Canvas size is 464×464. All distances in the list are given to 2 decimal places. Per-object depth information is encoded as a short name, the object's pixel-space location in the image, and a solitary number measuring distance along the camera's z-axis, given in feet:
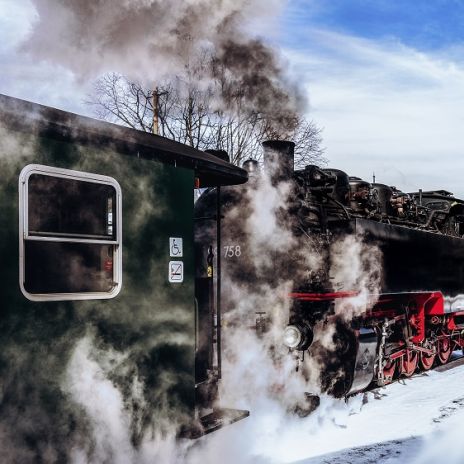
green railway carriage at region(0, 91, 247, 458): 10.48
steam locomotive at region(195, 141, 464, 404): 22.74
